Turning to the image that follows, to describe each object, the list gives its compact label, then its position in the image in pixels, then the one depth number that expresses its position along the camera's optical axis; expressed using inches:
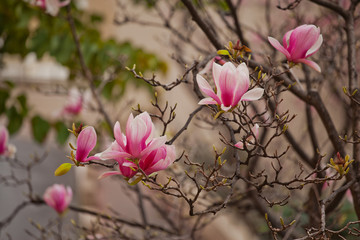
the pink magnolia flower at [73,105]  192.0
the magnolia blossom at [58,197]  122.5
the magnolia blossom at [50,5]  123.3
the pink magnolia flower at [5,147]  124.7
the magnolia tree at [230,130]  100.1
